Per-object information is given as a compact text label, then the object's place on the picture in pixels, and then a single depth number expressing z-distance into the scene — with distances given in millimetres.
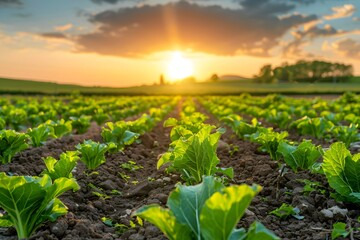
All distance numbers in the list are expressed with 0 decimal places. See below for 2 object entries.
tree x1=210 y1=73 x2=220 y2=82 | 116938
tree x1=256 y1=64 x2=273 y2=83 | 95188
